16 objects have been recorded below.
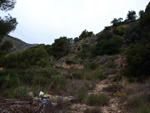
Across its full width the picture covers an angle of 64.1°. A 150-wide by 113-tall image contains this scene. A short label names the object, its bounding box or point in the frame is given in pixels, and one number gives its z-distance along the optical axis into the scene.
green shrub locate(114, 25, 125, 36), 33.82
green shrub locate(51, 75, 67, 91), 5.92
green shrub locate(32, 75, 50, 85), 6.10
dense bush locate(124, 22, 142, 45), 23.32
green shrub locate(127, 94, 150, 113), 3.21
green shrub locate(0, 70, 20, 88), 5.34
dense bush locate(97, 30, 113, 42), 31.45
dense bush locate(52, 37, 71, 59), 34.84
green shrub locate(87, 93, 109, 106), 4.13
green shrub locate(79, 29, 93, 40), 53.59
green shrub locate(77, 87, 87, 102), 4.59
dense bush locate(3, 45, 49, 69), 16.07
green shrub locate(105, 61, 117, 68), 14.52
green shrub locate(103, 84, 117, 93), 6.11
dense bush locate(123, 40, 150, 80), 6.90
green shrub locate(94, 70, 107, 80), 10.95
